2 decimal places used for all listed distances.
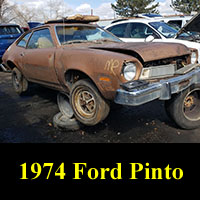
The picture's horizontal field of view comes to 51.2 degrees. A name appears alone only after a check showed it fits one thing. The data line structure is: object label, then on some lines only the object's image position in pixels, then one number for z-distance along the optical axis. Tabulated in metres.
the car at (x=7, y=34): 8.42
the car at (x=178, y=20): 8.17
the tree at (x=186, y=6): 23.30
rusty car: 2.46
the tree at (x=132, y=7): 28.23
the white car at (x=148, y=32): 5.64
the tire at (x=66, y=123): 3.27
